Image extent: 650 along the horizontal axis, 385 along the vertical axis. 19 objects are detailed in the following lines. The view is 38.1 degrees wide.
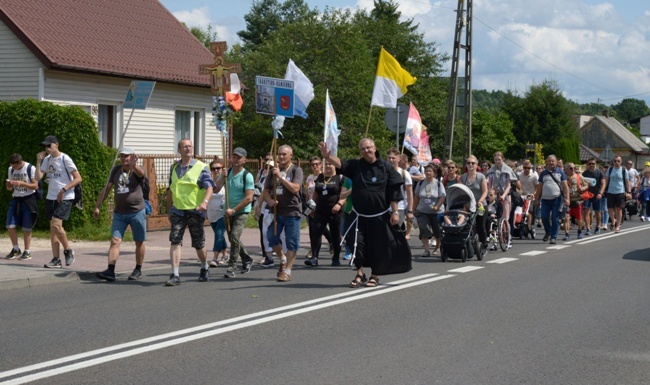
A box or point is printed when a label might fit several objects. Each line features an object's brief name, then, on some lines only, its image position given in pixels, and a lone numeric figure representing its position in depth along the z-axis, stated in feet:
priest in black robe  37.76
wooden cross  48.24
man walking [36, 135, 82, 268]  43.37
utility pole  103.36
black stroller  49.21
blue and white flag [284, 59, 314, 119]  51.24
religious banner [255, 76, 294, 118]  46.16
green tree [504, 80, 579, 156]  276.00
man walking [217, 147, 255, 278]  42.52
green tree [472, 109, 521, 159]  232.94
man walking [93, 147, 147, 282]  39.93
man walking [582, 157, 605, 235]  72.43
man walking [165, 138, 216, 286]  38.99
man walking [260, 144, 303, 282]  40.75
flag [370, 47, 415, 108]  66.39
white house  79.41
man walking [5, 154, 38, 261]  46.24
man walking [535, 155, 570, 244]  61.98
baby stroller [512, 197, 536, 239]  65.41
